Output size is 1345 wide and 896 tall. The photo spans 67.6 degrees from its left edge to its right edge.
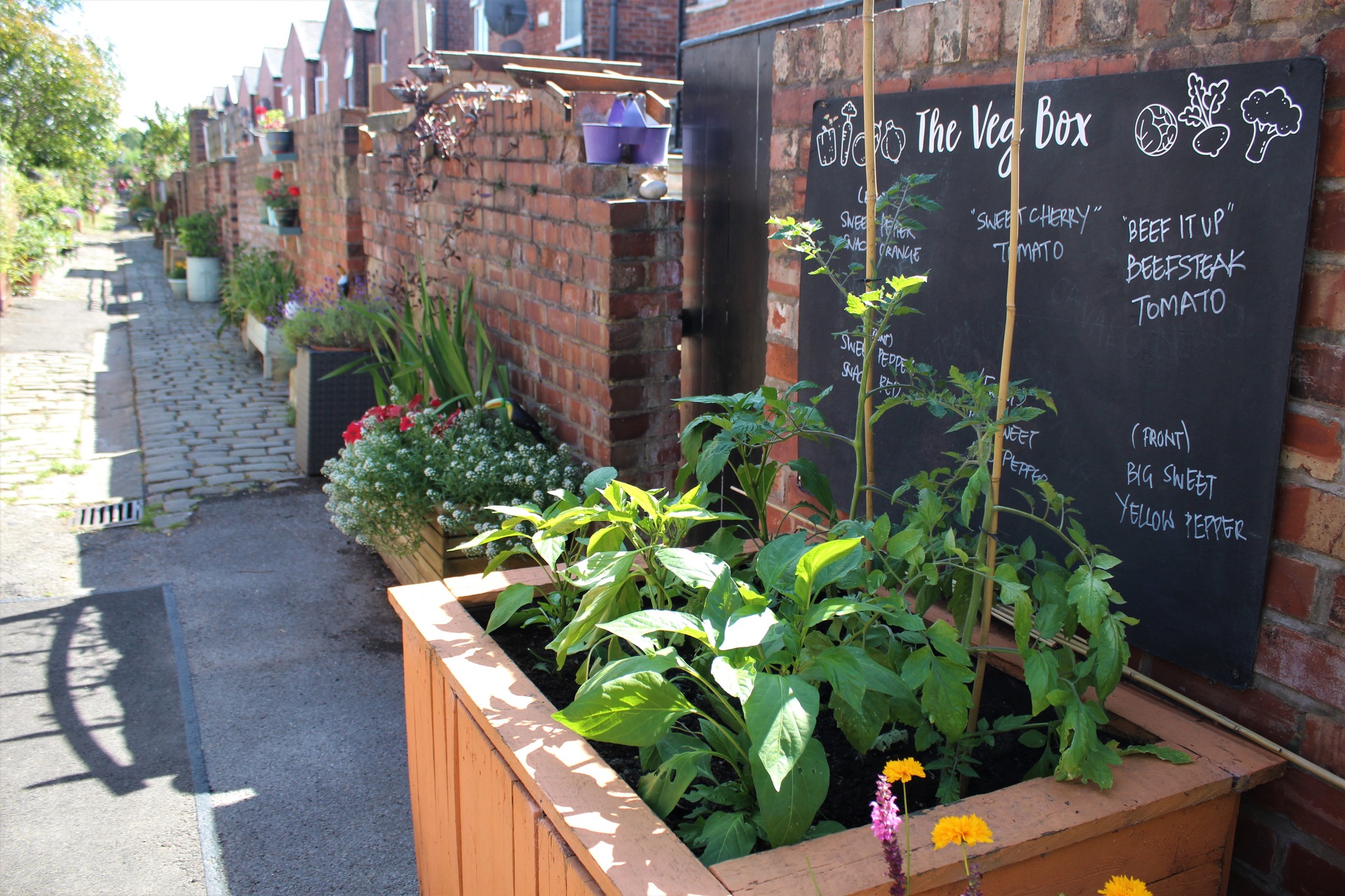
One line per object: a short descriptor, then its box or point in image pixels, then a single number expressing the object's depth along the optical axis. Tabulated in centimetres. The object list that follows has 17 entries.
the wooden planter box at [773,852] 127
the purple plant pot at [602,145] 332
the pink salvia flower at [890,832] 110
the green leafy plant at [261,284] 927
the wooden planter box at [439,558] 375
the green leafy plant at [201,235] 1456
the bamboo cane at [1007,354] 147
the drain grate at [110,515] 519
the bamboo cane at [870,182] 167
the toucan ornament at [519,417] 382
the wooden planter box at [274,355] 852
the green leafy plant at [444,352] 416
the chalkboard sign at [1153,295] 149
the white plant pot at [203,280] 1427
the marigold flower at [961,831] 115
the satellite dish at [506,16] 1477
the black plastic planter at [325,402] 571
